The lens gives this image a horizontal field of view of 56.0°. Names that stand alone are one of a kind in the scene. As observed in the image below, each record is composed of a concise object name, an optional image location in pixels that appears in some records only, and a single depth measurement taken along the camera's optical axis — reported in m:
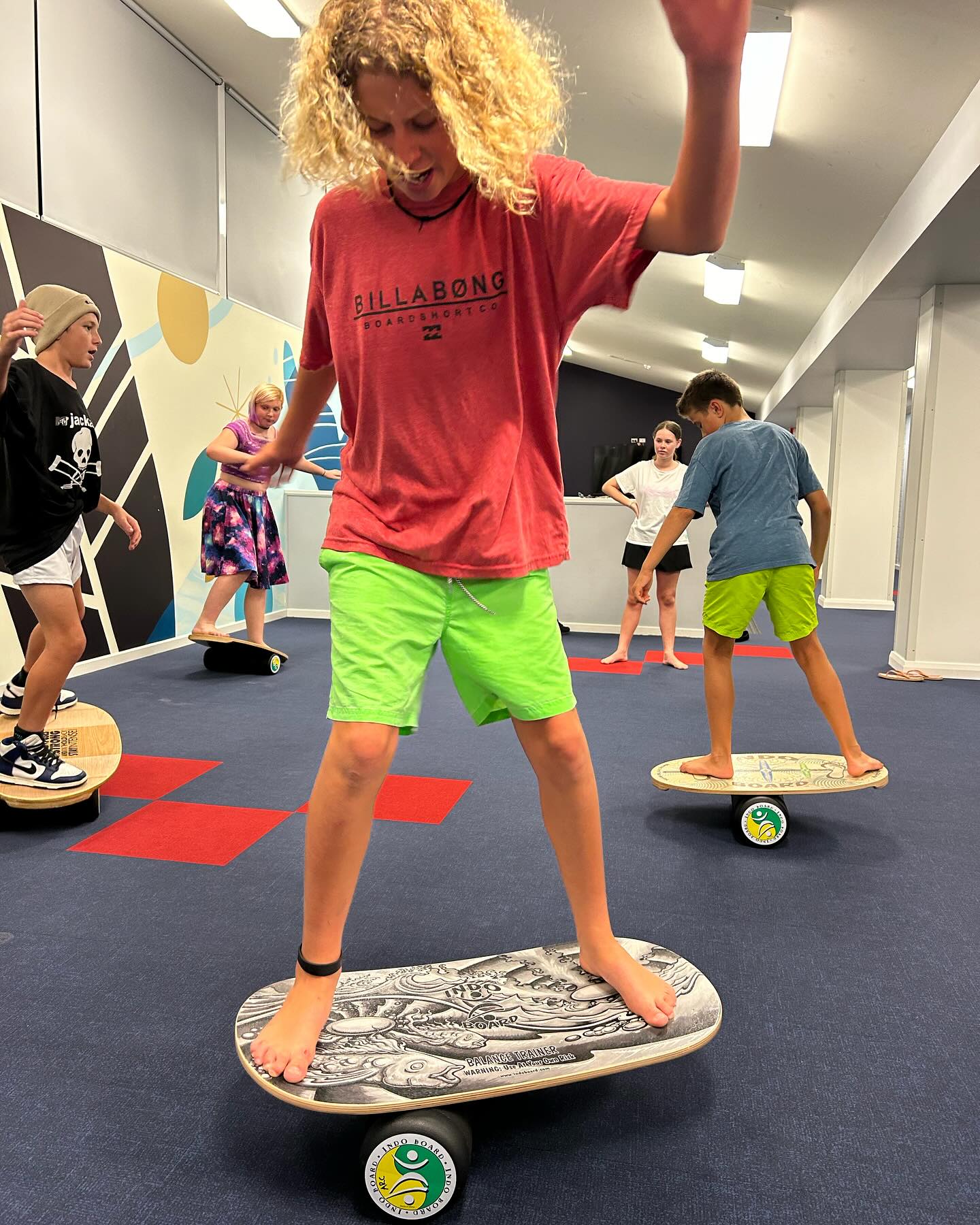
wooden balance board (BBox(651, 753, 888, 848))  2.52
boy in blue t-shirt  2.74
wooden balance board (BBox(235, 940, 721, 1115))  1.24
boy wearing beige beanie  2.56
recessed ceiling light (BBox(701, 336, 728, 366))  11.95
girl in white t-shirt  5.64
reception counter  6.79
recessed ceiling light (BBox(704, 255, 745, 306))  7.91
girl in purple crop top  4.61
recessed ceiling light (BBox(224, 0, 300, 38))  5.20
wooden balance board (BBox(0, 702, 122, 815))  2.49
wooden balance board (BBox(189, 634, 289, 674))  4.85
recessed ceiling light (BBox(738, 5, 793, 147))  3.99
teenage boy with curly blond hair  1.12
